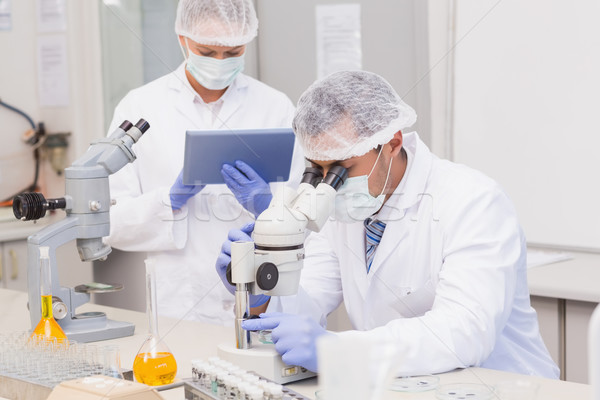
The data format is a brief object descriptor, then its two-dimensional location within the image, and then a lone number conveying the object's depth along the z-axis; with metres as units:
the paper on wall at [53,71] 3.73
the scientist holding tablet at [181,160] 2.38
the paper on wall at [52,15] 3.70
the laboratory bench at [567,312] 2.28
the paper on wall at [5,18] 3.74
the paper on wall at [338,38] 3.37
